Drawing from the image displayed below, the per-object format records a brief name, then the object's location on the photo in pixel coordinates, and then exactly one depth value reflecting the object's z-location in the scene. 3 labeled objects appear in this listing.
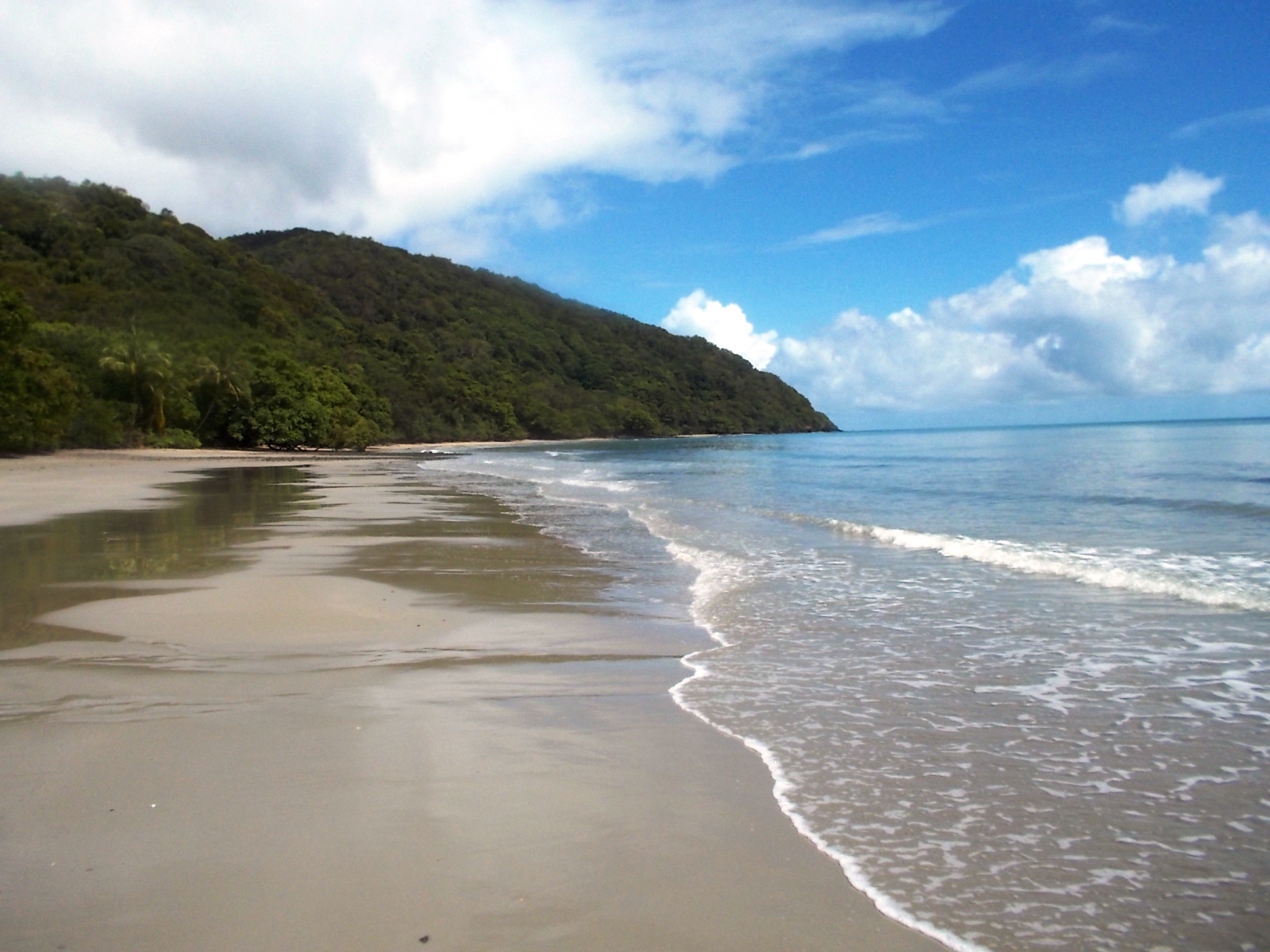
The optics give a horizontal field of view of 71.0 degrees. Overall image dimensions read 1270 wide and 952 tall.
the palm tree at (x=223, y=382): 58.06
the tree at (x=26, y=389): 35.56
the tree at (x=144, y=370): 50.19
